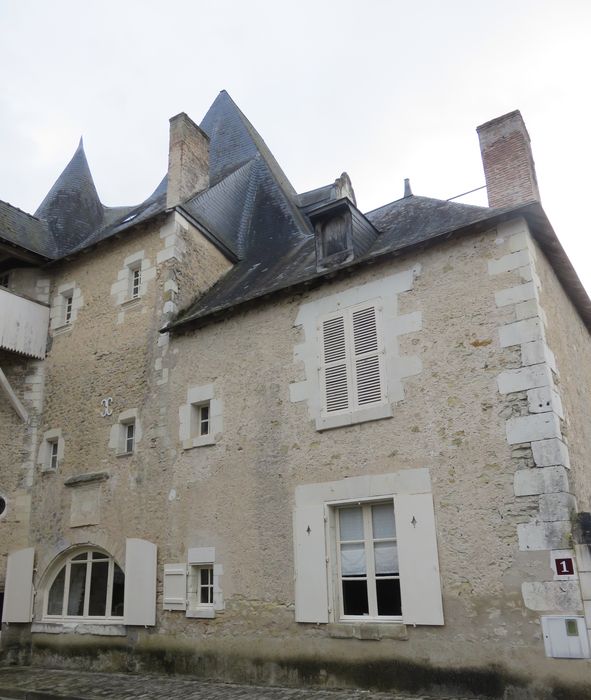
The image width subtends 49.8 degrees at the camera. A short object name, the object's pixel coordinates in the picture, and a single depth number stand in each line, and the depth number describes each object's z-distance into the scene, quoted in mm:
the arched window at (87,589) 8805
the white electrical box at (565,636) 5359
